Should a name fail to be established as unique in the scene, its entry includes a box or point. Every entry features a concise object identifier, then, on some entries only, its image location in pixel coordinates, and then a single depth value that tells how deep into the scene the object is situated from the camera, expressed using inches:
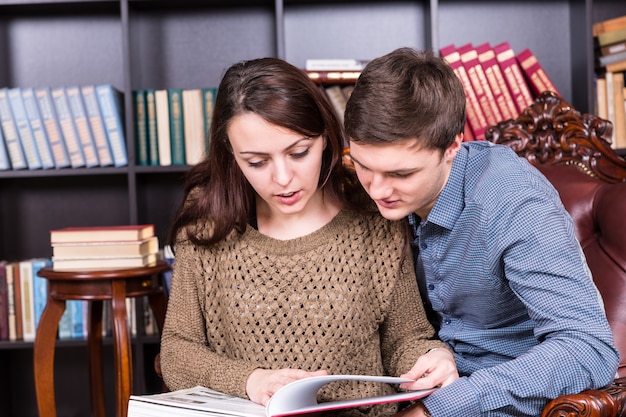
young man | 44.3
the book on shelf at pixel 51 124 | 101.3
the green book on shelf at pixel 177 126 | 103.0
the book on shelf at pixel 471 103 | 98.5
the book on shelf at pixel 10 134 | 101.5
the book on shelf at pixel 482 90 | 98.7
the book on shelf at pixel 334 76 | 97.2
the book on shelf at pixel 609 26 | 100.6
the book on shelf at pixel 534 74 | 99.7
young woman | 53.8
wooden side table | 78.2
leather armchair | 59.6
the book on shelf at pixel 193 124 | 102.5
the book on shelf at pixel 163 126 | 102.8
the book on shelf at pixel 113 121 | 100.7
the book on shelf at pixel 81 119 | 101.0
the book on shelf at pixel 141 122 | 103.0
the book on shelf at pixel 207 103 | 102.9
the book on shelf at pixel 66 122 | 101.2
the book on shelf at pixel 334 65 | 98.3
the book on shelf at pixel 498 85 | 98.6
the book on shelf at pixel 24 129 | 101.3
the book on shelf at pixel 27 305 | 104.0
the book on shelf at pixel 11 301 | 103.8
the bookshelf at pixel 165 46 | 112.0
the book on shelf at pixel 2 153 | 101.8
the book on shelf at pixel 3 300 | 104.0
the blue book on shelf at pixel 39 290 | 103.9
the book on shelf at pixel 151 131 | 103.1
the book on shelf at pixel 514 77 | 99.0
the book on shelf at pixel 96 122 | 101.0
